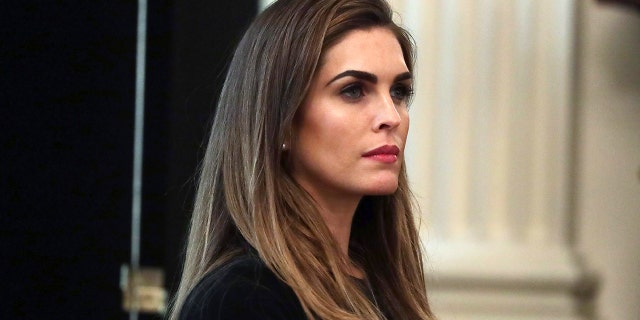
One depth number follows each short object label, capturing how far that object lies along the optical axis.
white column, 7.55
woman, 4.40
